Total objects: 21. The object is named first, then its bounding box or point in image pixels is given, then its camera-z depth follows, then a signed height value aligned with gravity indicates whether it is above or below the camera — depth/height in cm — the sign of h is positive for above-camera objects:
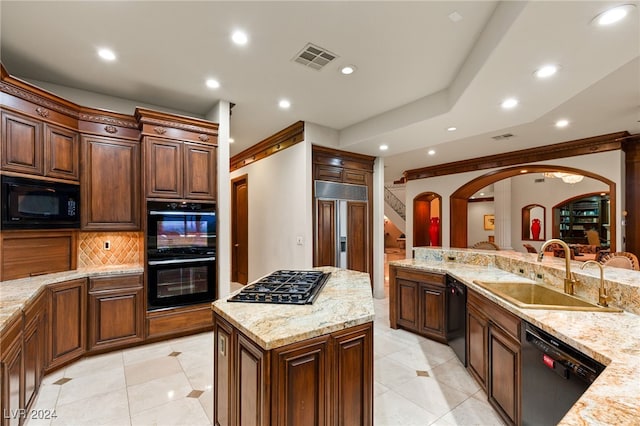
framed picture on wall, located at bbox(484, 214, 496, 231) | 1358 -39
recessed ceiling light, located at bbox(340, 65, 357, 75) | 291 +147
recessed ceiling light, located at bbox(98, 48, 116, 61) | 264 +149
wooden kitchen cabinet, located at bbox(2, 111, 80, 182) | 256 +64
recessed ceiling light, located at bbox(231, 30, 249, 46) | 239 +149
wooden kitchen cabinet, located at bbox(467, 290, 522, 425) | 193 -106
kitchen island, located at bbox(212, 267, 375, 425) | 136 -77
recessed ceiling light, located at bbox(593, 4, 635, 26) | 168 +118
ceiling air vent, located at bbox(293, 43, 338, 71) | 261 +148
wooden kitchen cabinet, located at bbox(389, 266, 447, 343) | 342 -110
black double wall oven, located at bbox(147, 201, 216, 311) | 335 -46
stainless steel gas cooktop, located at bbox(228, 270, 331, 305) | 193 -56
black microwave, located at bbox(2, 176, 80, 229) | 255 +11
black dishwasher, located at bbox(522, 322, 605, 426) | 140 -87
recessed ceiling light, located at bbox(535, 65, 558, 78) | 236 +118
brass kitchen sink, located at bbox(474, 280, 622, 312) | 188 -65
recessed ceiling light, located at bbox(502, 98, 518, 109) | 305 +118
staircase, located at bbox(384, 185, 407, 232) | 1273 +22
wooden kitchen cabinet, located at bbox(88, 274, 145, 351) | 307 -105
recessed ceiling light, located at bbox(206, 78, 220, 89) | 320 +147
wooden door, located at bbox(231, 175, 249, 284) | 623 -34
